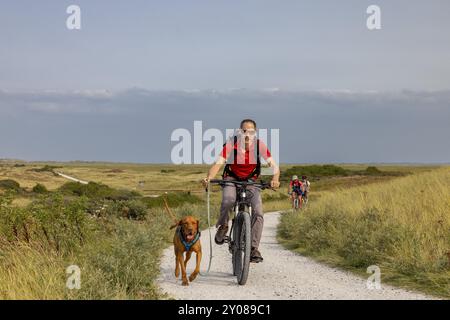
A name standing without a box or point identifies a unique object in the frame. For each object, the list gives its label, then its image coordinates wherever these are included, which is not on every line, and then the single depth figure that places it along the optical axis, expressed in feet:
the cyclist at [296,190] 82.99
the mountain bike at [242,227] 27.71
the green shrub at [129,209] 82.64
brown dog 27.22
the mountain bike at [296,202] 83.10
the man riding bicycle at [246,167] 28.89
